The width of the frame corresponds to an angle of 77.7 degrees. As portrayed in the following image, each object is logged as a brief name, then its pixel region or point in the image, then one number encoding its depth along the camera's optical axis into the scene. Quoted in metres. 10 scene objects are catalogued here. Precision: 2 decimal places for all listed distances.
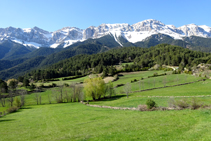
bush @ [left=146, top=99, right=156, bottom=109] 26.92
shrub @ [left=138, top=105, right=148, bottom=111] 28.04
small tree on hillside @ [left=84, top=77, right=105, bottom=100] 64.81
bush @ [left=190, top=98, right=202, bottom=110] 22.50
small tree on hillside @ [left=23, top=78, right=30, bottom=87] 107.12
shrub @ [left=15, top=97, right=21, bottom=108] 62.23
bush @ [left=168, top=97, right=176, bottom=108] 25.26
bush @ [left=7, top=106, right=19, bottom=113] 51.53
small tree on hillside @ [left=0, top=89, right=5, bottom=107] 68.69
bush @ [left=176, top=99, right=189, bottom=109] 23.71
